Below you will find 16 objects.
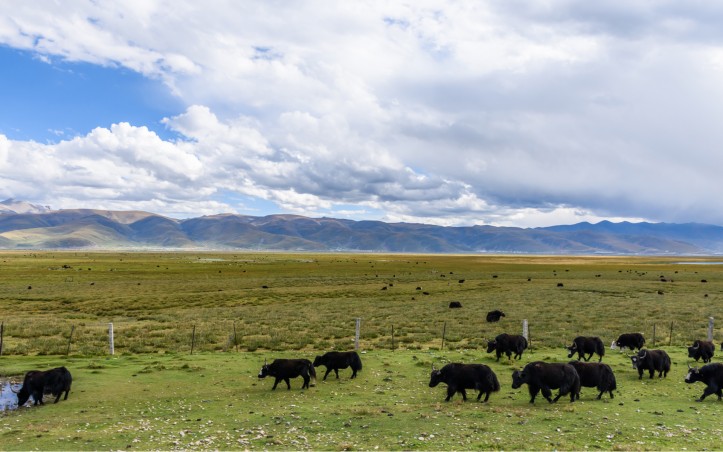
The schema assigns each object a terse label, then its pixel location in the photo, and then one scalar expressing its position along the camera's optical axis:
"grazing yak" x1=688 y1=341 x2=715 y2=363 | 21.45
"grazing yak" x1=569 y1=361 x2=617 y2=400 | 15.47
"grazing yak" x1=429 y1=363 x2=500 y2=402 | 15.16
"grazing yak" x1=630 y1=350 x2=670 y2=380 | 18.23
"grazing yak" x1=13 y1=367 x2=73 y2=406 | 15.31
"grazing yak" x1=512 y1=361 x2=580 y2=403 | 14.80
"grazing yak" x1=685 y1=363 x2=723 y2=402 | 15.38
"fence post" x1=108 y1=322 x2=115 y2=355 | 24.89
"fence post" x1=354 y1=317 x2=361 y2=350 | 24.99
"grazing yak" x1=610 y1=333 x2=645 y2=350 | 25.19
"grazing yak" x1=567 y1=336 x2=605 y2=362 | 21.50
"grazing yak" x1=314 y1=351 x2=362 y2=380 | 18.73
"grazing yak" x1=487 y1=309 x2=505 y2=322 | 37.50
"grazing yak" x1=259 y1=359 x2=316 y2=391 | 17.30
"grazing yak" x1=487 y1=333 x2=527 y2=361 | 21.66
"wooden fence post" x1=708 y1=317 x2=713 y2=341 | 26.68
